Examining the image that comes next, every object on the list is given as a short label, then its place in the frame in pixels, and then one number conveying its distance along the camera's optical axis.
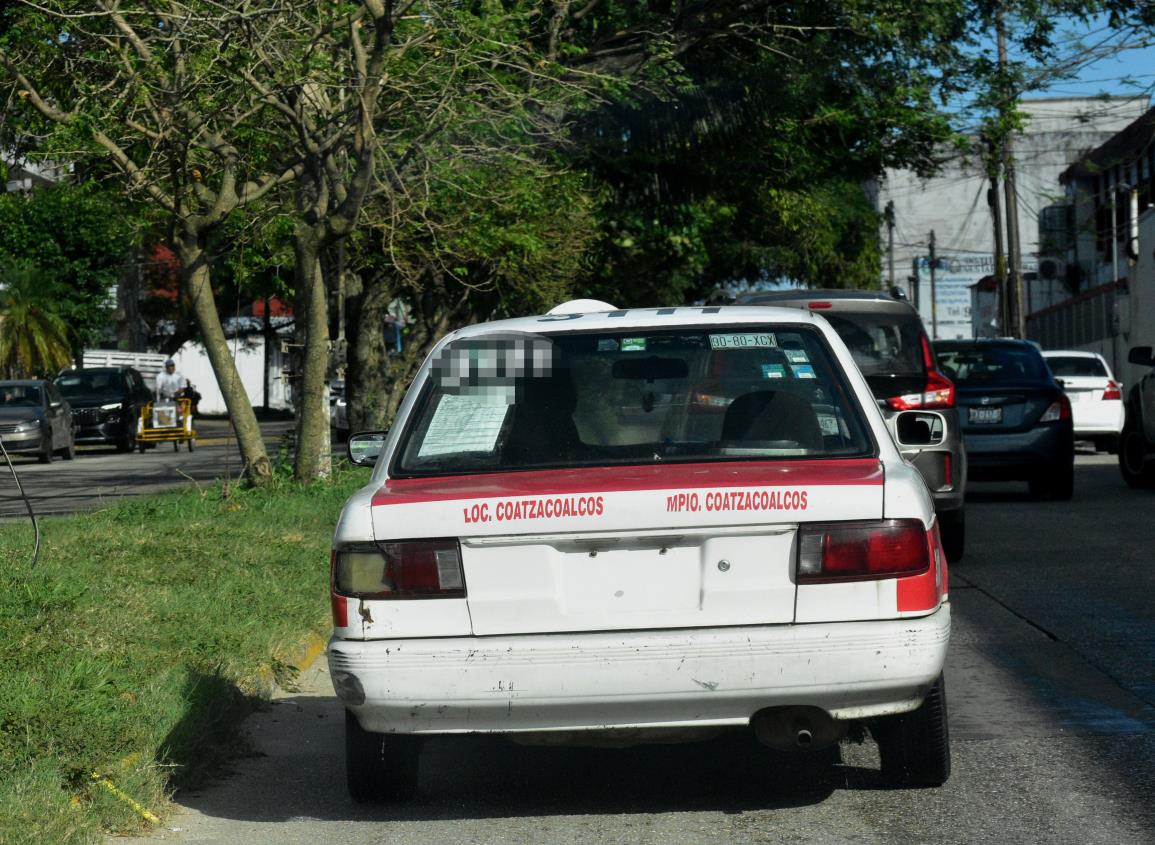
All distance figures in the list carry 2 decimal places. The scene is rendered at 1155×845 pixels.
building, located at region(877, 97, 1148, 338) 73.56
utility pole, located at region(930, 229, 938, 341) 73.50
